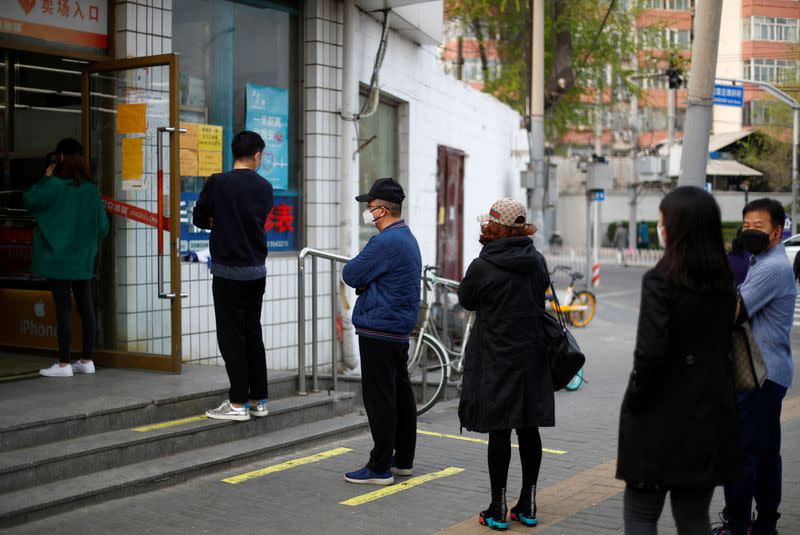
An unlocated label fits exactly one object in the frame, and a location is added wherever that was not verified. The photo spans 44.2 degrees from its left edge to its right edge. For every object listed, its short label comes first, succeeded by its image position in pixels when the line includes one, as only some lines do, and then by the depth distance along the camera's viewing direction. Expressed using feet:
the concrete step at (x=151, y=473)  17.84
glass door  24.95
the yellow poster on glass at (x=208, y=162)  28.68
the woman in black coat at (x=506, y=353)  17.61
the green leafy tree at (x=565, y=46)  86.89
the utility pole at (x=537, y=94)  53.36
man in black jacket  21.79
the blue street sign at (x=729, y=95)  61.41
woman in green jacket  24.62
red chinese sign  24.75
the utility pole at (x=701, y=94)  23.81
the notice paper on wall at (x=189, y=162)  27.97
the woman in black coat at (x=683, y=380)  12.56
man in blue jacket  20.39
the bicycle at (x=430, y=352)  29.91
